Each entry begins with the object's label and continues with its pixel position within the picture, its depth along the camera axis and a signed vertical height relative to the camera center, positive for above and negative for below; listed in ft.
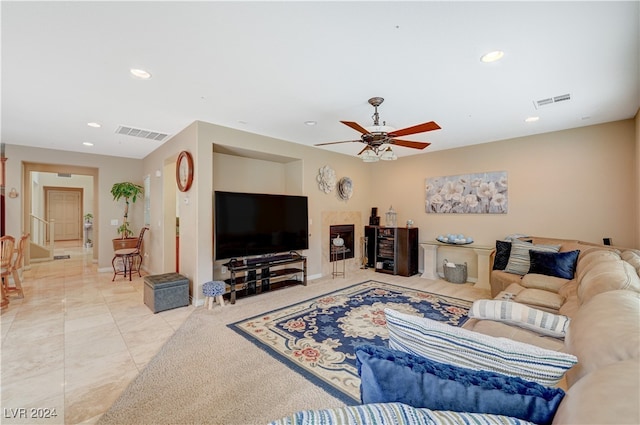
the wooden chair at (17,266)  13.65 -2.35
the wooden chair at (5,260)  12.60 -1.89
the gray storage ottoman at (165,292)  12.21 -3.33
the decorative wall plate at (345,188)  20.02 +1.94
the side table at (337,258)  19.65 -2.97
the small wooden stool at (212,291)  12.48 -3.29
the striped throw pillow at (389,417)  2.13 -1.58
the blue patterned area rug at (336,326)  7.77 -4.17
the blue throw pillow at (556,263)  10.93 -2.00
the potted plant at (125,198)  19.69 +1.39
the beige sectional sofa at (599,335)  1.91 -1.38
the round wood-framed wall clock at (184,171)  13.52 +2.28
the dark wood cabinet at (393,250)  19.12 -2.45
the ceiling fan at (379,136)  9.68 +2.88
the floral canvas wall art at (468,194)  16.76 +1.31
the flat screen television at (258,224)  13.60 -0.42
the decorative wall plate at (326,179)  18.67 +2.44
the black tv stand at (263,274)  13.99 -3.23
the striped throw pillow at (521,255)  12.55 -1.92
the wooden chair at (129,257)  18.33 -2.74
